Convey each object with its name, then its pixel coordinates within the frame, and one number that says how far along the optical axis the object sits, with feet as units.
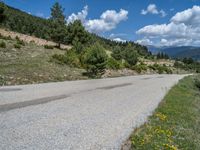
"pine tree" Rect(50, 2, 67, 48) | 94.37
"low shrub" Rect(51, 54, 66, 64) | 58.58
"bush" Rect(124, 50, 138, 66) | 109.48
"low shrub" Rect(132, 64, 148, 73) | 96.07
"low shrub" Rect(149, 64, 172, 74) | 126.03
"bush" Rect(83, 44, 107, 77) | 56.29
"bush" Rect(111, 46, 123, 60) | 117.41
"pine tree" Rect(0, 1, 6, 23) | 81.95
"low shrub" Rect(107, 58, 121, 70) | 76.52
